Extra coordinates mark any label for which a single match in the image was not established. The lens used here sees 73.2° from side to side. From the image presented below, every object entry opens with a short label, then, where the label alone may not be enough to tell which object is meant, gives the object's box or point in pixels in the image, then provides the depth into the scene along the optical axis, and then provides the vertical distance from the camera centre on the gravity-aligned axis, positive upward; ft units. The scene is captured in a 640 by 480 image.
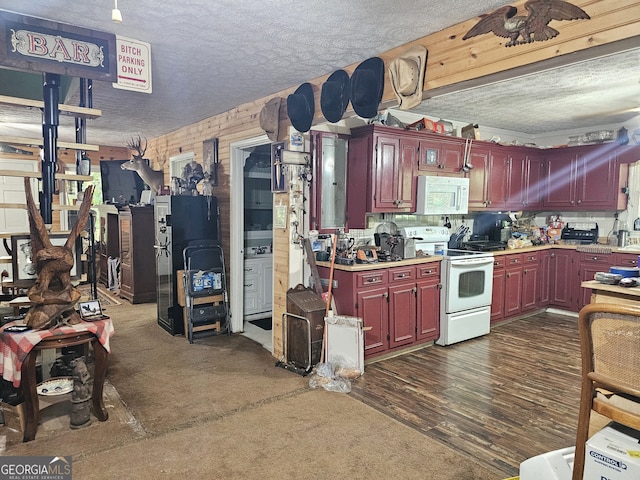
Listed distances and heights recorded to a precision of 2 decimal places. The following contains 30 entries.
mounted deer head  21.38 +1.92
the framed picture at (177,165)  20.61 +2.23
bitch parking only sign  9.19 +3.16
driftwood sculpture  8.81 -1.45
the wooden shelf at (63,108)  8.76 +2.18
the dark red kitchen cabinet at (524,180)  18.84 +1.45
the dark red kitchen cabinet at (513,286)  17.22 -2.97
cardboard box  4.95 -2.85
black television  23.25 +1.46
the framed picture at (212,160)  17.06 +2.02
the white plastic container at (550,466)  6.31 -3.78
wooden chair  4.99 -1.86
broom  12.36 -2.59
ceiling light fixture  6.17 +2.78
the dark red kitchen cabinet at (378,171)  13.70 +1.32
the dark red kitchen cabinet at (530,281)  18.08 -2.92
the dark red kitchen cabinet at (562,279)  18.81 -2.93
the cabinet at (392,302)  12.75 -2.83
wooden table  8.48 -2.85
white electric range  14.78 -2.83
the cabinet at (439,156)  15.15 +2.04
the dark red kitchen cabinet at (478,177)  17.04 +1.42
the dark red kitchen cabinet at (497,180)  17.87 +1.36
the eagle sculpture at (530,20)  6.46 +3.05
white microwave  14.97 +0.58
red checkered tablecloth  8.43 -2.66
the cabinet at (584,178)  18.17 +1.50
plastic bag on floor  11.25 -4.52
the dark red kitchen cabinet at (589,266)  17.60 -2.20
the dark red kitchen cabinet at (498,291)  16.67 -3.08
